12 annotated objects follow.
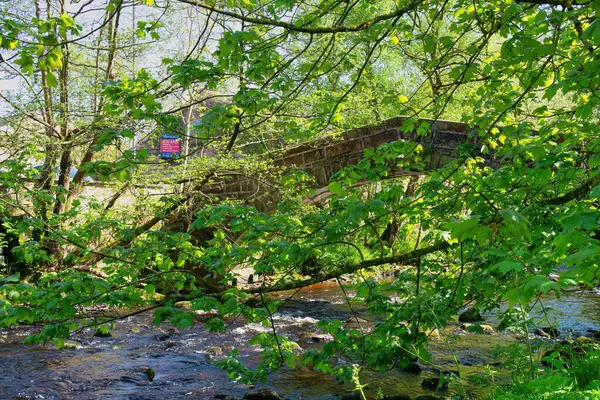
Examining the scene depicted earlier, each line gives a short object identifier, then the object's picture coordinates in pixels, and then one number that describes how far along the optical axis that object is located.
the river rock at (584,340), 7.06
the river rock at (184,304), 10.69
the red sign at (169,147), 13.11
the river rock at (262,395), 5.83
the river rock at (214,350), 8.03
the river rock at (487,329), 8.69
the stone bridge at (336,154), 11.13
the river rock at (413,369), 6.77
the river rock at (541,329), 8.09
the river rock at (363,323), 9.26
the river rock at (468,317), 9.61
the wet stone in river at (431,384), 6.10
